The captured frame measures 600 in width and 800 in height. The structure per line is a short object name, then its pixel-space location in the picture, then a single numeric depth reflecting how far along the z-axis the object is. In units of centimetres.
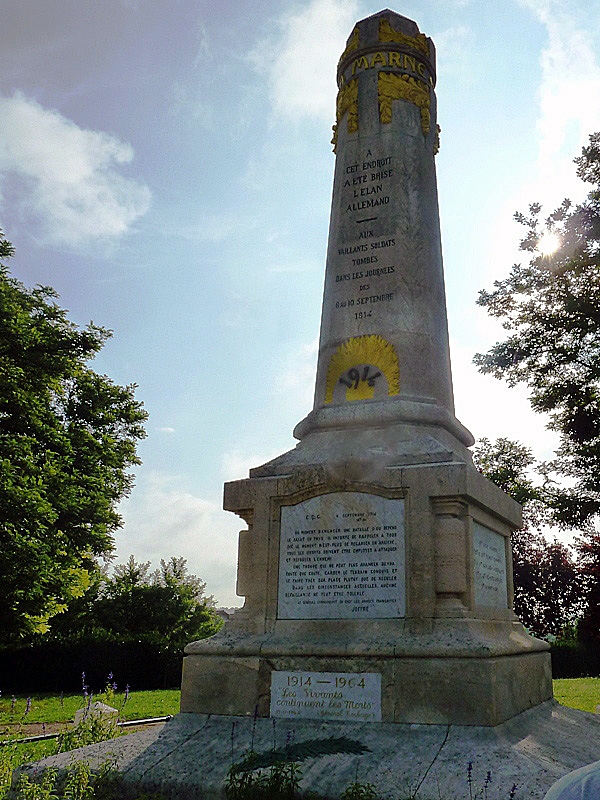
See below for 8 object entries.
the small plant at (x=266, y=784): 400
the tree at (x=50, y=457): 1605
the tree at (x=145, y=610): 2355
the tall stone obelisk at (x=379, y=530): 518
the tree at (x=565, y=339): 1867
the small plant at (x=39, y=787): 438
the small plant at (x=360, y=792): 388
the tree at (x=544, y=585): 2603
